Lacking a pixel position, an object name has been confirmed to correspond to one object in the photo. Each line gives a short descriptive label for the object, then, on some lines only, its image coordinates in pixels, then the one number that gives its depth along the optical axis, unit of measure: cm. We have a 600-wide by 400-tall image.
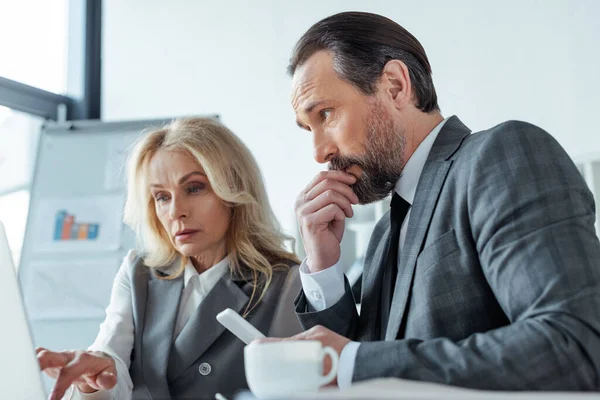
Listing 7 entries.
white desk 52
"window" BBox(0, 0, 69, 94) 373
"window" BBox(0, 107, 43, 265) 354
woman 179
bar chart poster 315
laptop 107
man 90
